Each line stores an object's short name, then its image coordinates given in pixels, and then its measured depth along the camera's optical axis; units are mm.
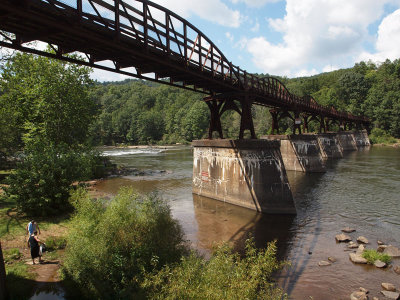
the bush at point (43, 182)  14836
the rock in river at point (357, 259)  11665
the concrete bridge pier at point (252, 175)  18531
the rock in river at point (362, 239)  13672
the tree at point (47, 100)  26391
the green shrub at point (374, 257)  11633
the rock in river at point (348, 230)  15172
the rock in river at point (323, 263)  11583
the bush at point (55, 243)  11562
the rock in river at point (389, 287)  9617
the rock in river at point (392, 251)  12183
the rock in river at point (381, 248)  12636
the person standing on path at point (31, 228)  10438
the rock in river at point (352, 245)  13169
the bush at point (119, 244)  7898
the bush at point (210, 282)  5526
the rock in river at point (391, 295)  9197
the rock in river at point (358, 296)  9117
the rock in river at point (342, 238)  13891
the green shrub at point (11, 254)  10250
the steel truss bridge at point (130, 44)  8664
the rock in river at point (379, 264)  11278
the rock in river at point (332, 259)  11917
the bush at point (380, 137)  76775
